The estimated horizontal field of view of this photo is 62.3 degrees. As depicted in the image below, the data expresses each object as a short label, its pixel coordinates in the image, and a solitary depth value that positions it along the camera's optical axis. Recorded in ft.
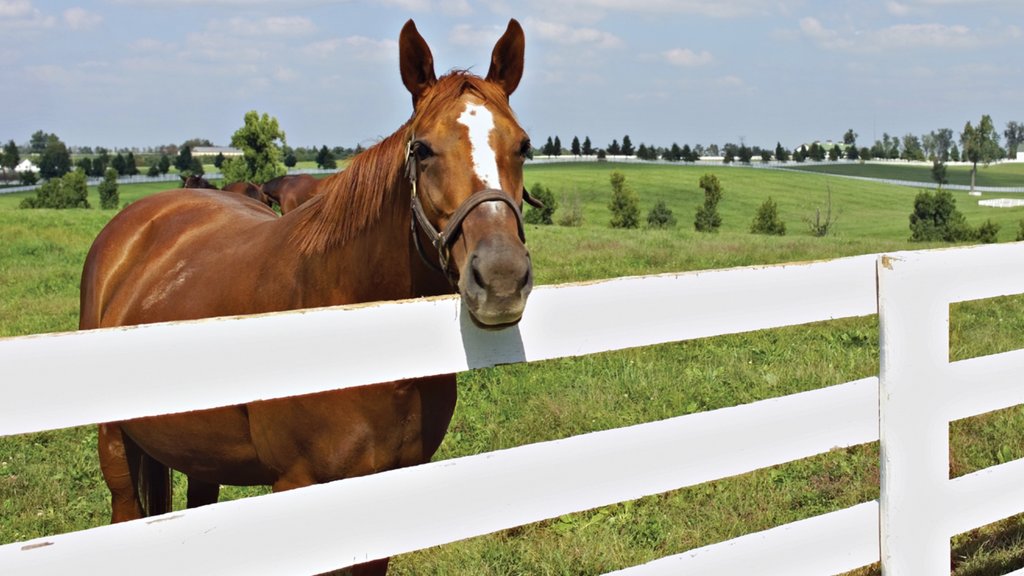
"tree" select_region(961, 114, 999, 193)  441.68
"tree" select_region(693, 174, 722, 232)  214.48
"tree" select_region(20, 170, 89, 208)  208.85
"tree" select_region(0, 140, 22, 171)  457.68
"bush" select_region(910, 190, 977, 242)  192.85
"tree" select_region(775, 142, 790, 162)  486.79
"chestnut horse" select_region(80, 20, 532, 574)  8.48
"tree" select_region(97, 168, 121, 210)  226.58
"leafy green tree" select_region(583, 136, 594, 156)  441.68
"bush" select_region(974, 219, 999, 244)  167.55
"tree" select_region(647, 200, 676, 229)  221.25
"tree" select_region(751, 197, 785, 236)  193.36
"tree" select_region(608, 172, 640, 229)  213.66
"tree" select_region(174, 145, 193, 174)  369.07
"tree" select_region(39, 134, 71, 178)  388.16
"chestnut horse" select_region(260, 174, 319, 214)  57.67
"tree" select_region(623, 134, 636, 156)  477.36
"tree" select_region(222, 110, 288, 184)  197.67
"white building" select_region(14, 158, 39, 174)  456.90
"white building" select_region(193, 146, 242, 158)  467.15
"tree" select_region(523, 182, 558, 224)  168.14
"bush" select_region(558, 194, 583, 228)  189.57
